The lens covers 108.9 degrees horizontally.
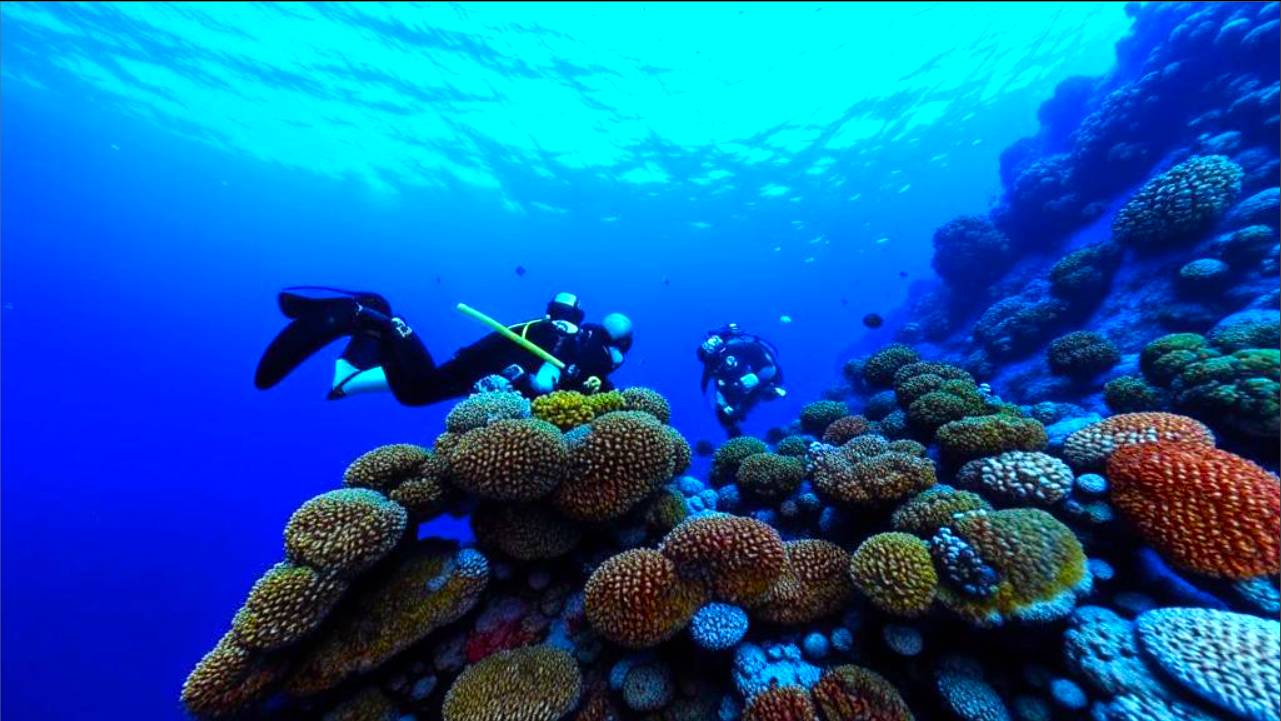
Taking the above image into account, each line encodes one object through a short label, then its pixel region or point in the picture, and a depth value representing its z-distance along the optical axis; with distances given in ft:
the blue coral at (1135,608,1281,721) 7.02
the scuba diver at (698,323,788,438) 36.70
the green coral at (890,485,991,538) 10.84
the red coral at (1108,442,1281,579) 8.65
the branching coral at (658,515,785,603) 10.98
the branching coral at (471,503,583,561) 13.00
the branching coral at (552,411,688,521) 12.43
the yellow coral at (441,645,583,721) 9.96
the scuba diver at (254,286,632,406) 20.51
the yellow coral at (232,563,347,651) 9.73
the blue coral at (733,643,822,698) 10.13
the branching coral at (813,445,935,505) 12.32
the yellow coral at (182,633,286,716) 9.88
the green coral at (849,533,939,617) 9.64
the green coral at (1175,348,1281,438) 12.58
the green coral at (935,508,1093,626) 9.00
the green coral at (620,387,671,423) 16.56
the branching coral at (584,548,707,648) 10.34
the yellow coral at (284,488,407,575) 10.13
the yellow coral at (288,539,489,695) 11.03
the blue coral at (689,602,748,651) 10.42
